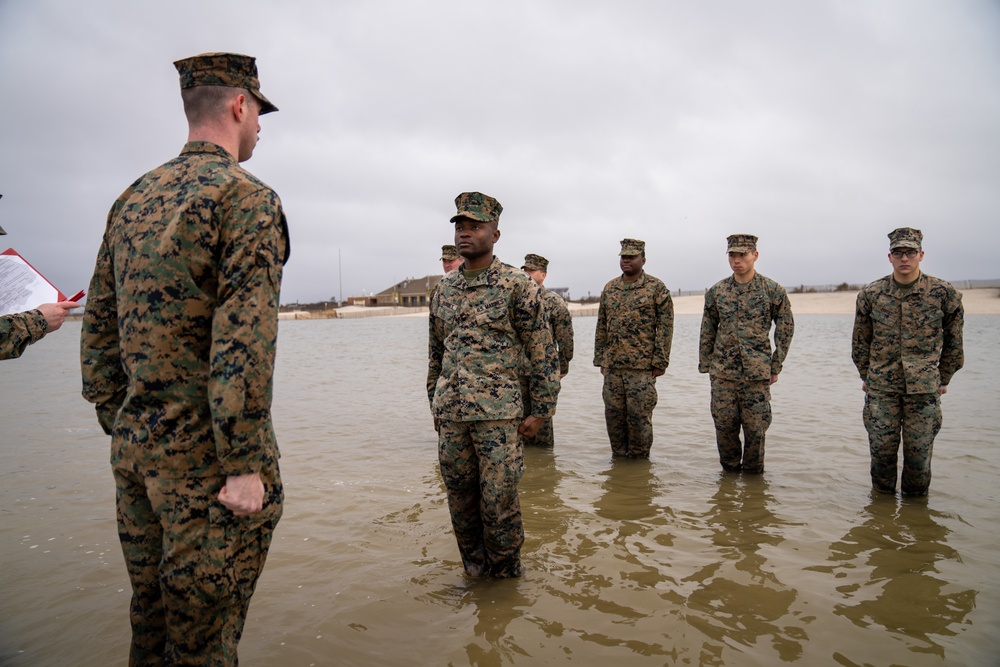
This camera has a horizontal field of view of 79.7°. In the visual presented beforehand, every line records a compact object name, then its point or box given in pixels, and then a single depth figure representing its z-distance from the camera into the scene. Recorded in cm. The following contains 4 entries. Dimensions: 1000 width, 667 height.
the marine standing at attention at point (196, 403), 199
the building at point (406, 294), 9475
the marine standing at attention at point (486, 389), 367
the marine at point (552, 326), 706
